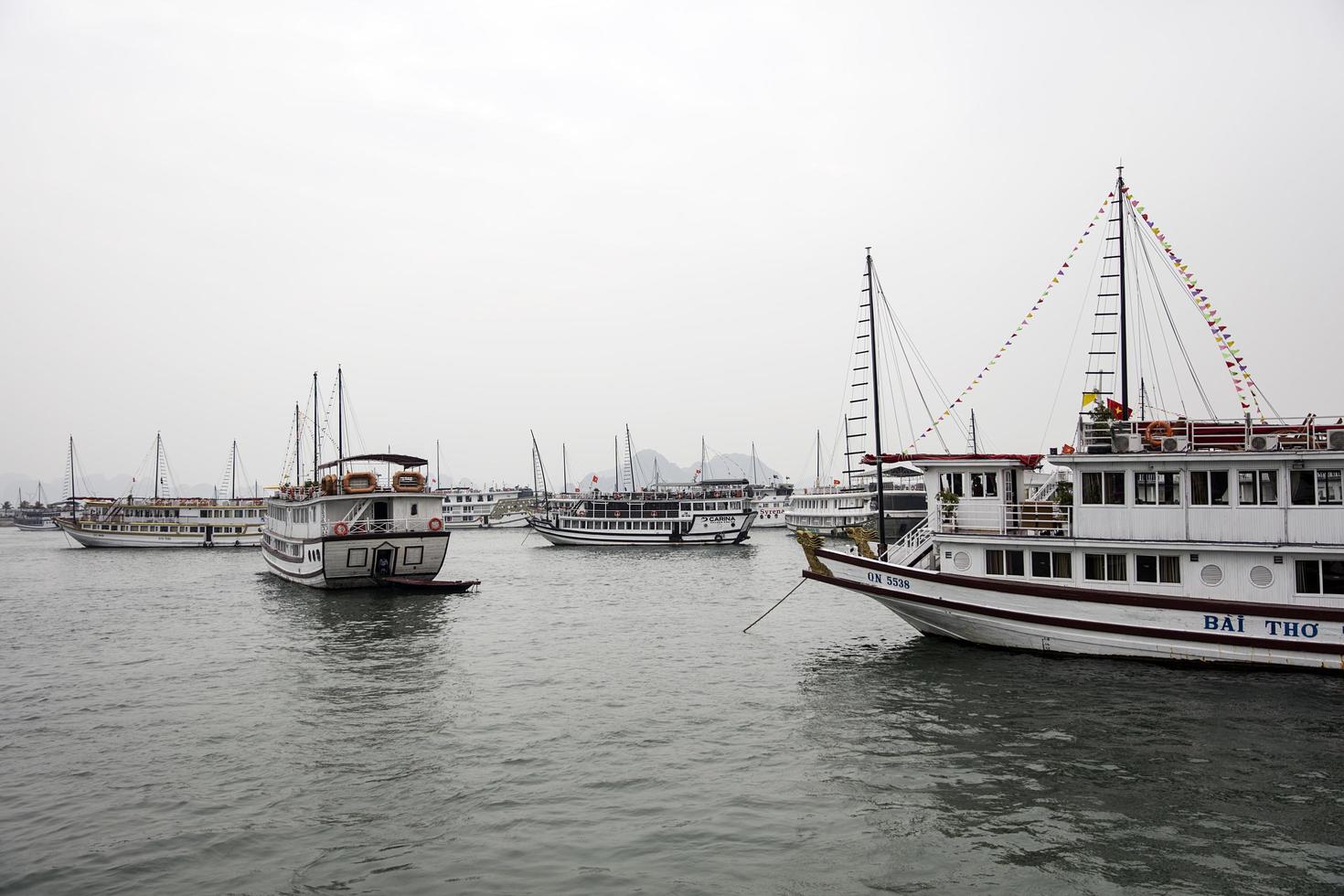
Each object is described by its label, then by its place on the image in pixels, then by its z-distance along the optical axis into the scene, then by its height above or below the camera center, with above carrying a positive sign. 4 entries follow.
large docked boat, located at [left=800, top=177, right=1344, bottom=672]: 21.05 -1.97
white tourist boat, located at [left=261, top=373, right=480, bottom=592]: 43.56 -2.32
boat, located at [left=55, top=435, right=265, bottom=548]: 89.25 -3.33
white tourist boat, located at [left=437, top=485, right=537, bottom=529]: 144.25 -4.12
